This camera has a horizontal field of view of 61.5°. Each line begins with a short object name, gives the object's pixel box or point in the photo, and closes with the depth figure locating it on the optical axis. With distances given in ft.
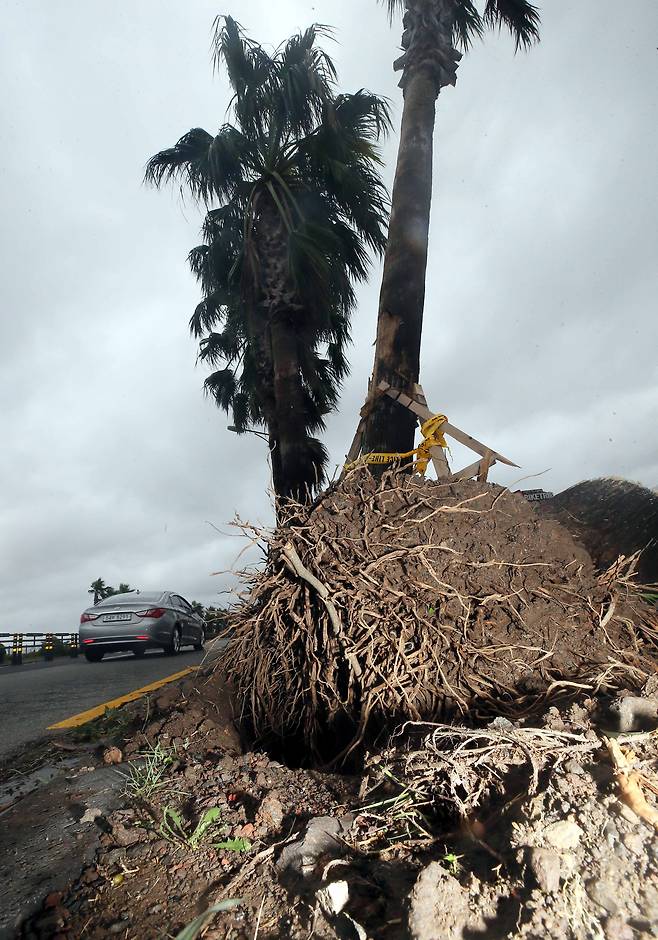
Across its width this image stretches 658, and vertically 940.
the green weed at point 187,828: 5.19
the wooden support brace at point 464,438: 10.87
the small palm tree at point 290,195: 27.86
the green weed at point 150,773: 6.41
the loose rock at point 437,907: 3.36
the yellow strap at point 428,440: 11.23
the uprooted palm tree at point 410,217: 15.31
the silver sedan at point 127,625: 33.06
